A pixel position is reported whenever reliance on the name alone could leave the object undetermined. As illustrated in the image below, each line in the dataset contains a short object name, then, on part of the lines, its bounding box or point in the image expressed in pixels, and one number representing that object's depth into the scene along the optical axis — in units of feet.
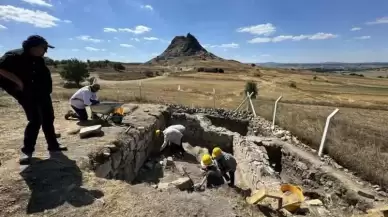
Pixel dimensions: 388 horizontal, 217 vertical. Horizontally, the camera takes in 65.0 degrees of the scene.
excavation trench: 21.02
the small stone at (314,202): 19.41
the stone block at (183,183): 20.68
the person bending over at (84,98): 26.78
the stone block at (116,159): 21.42
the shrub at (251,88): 88.85
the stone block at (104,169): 18.45
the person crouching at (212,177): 20.35
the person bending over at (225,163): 22.75
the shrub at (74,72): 120.06
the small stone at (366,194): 18.24
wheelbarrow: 27.04
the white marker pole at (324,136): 24.93
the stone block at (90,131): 23.02
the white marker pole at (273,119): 36.20
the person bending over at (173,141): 30.60
